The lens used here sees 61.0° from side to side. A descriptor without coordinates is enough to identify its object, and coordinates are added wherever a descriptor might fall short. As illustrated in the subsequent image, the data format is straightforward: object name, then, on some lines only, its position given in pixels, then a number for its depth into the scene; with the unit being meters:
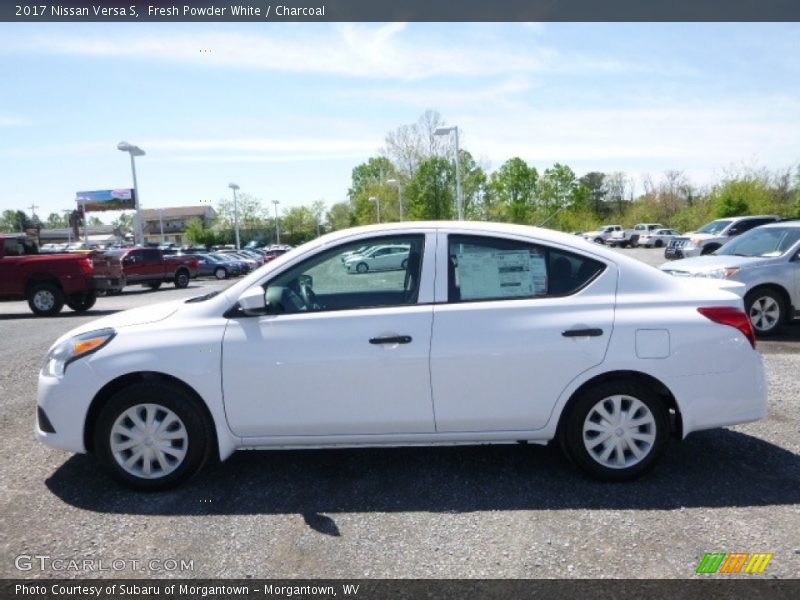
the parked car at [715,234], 21.44
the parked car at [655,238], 49.53
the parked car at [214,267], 35.59
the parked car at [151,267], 25.57
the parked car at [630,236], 53.03
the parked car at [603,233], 55.94
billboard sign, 97.56
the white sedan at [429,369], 4.11
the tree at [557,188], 72.62
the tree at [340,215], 82.28
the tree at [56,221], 148.51
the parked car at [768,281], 9.49
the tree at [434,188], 45.84
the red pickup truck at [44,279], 15.93
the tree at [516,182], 67.19
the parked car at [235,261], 36.38
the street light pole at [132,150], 34.06
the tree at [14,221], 103.38
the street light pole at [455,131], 26.39
